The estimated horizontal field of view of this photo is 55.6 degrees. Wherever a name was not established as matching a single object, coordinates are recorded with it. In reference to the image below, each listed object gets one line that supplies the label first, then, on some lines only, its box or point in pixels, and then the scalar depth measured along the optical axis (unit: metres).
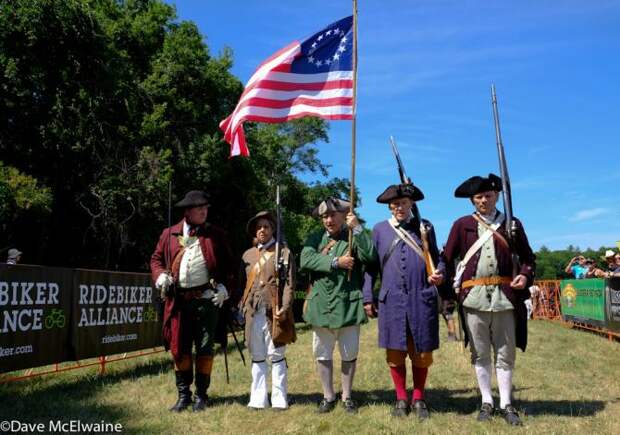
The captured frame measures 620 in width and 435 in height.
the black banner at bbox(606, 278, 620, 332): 12.52
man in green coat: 5.76
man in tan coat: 6.07
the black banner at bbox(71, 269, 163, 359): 8.28
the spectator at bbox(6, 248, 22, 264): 10.86
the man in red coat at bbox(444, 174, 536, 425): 5.34
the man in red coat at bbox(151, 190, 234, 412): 6.11
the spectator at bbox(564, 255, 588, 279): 16.95
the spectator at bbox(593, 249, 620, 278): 12.84
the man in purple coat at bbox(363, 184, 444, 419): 5.50
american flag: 6.58
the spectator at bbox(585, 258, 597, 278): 16.11
